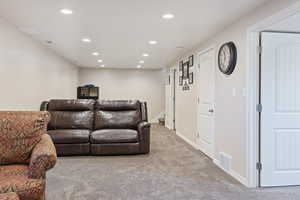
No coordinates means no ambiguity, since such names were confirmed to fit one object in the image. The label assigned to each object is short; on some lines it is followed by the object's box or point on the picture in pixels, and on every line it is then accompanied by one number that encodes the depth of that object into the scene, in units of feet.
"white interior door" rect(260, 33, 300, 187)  9.30
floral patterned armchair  5.61
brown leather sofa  13.83
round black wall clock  10.69
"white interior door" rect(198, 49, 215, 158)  13.39
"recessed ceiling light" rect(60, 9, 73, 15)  9.73
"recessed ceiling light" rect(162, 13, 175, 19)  10.17
